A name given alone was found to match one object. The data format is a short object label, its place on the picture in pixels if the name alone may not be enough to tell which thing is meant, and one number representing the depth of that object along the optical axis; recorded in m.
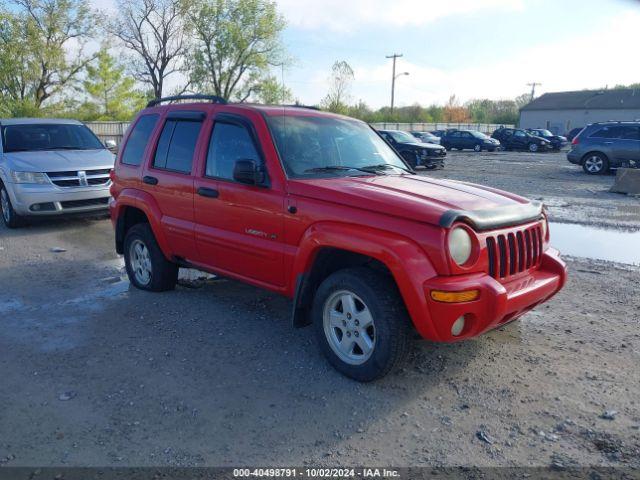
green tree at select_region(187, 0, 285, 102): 47.53
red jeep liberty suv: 3.53
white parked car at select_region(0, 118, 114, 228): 9.03
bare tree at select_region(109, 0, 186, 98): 47.34
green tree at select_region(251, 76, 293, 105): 49.16
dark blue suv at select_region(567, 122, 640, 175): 18.44
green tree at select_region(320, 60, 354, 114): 47.50
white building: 63.97
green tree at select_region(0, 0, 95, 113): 37.38
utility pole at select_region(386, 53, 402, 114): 62.87
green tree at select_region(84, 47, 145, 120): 46.53
